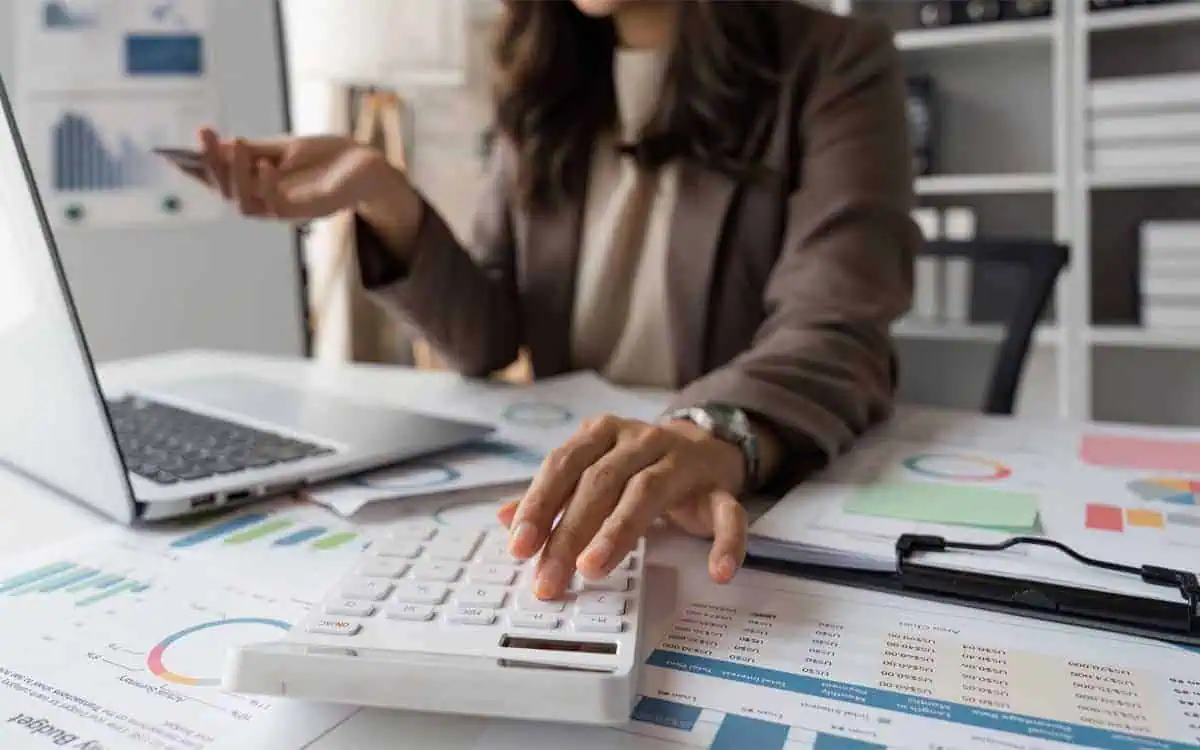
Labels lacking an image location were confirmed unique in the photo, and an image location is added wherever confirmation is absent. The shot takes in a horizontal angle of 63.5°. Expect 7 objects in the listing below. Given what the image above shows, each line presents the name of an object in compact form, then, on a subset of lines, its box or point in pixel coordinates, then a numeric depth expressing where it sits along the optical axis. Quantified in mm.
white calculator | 315
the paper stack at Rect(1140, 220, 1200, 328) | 1821
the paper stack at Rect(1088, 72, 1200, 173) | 1788
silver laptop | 463
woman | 705
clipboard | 383
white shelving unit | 1887
